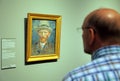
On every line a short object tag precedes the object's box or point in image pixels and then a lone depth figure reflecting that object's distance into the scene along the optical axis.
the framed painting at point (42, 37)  2.14
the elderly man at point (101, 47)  0.90
